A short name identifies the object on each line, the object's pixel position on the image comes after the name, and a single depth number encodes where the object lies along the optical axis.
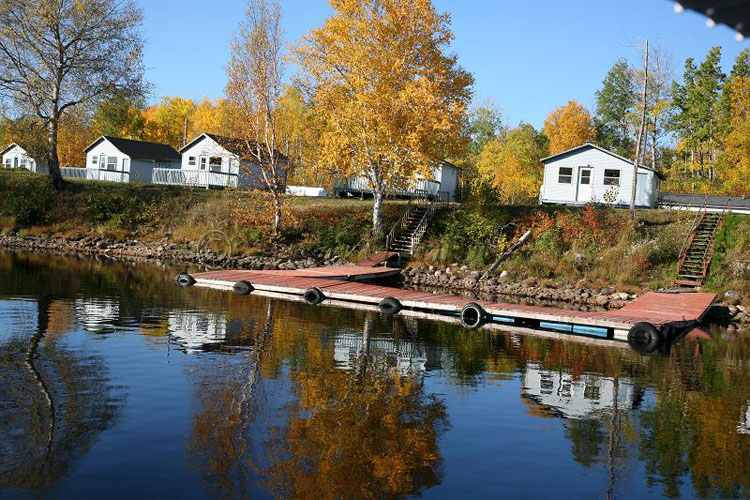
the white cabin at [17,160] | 72.73
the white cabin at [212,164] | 53.55
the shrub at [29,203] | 46.41
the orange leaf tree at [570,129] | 77.19
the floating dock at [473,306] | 22.17
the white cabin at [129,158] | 64.88
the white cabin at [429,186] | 49.44
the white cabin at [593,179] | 43.16
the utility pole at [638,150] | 39.91
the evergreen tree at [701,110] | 62.44
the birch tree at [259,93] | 39.50
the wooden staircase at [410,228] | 38.78
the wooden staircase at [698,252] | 31.44
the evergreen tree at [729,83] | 60.34
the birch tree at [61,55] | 45.69
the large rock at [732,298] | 29.03
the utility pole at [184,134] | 95.44
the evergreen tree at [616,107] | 79.94
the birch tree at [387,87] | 36.19
